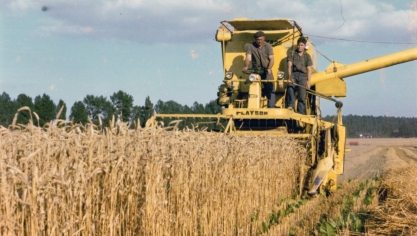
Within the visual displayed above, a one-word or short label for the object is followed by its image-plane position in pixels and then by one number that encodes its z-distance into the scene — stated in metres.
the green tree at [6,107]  57.69
